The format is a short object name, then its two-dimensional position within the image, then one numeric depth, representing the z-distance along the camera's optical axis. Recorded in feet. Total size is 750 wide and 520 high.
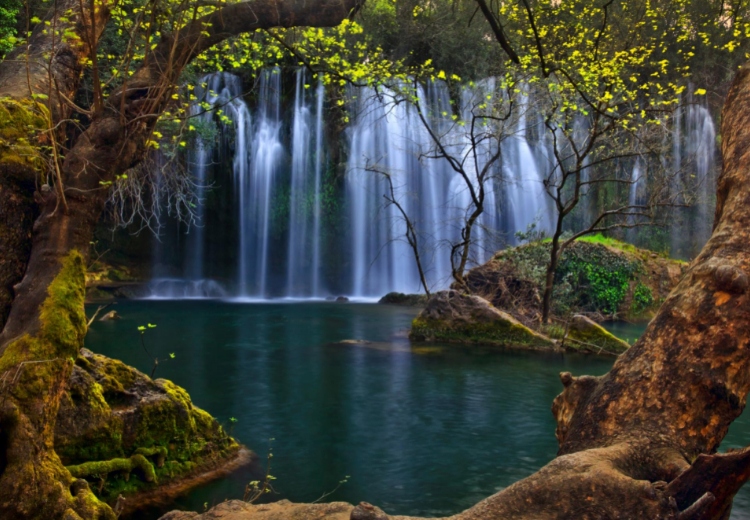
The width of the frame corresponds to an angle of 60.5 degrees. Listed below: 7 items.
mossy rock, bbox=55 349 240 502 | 16.29
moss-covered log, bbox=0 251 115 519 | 11.70
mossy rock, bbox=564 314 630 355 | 42.24
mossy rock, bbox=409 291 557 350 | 44.88
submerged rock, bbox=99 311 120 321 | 54.17
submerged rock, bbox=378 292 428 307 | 75.20
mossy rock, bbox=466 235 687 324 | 53.78
